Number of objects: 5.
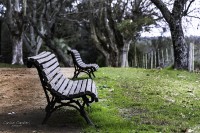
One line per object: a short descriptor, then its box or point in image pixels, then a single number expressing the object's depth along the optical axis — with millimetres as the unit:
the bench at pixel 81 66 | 11766
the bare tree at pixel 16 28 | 23109
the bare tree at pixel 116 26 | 27547
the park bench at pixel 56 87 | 5727
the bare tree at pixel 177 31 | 15516
